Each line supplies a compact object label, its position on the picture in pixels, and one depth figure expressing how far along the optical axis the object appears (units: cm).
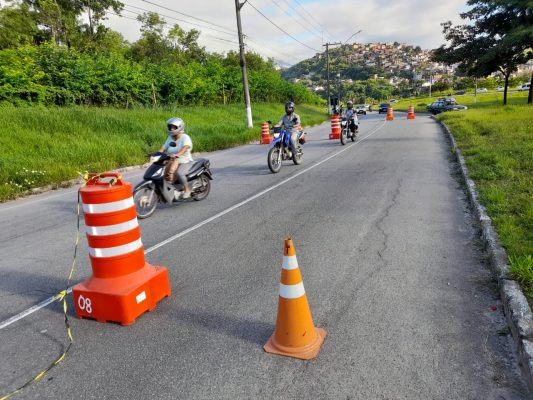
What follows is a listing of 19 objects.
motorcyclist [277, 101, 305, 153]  1170
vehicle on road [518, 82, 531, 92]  6806
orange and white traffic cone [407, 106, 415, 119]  3469
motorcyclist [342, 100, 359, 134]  1795
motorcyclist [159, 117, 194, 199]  741
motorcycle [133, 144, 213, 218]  703
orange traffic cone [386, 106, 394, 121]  3450
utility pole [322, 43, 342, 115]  5125
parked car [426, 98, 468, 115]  4163
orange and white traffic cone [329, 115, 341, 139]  1888
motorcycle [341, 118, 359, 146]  1728
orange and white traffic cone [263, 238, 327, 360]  305
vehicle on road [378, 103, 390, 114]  5775
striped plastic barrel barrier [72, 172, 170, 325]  354
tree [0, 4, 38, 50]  3067
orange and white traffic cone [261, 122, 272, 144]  2003
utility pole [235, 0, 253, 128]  2391
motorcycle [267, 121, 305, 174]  1098
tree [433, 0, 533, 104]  3072
